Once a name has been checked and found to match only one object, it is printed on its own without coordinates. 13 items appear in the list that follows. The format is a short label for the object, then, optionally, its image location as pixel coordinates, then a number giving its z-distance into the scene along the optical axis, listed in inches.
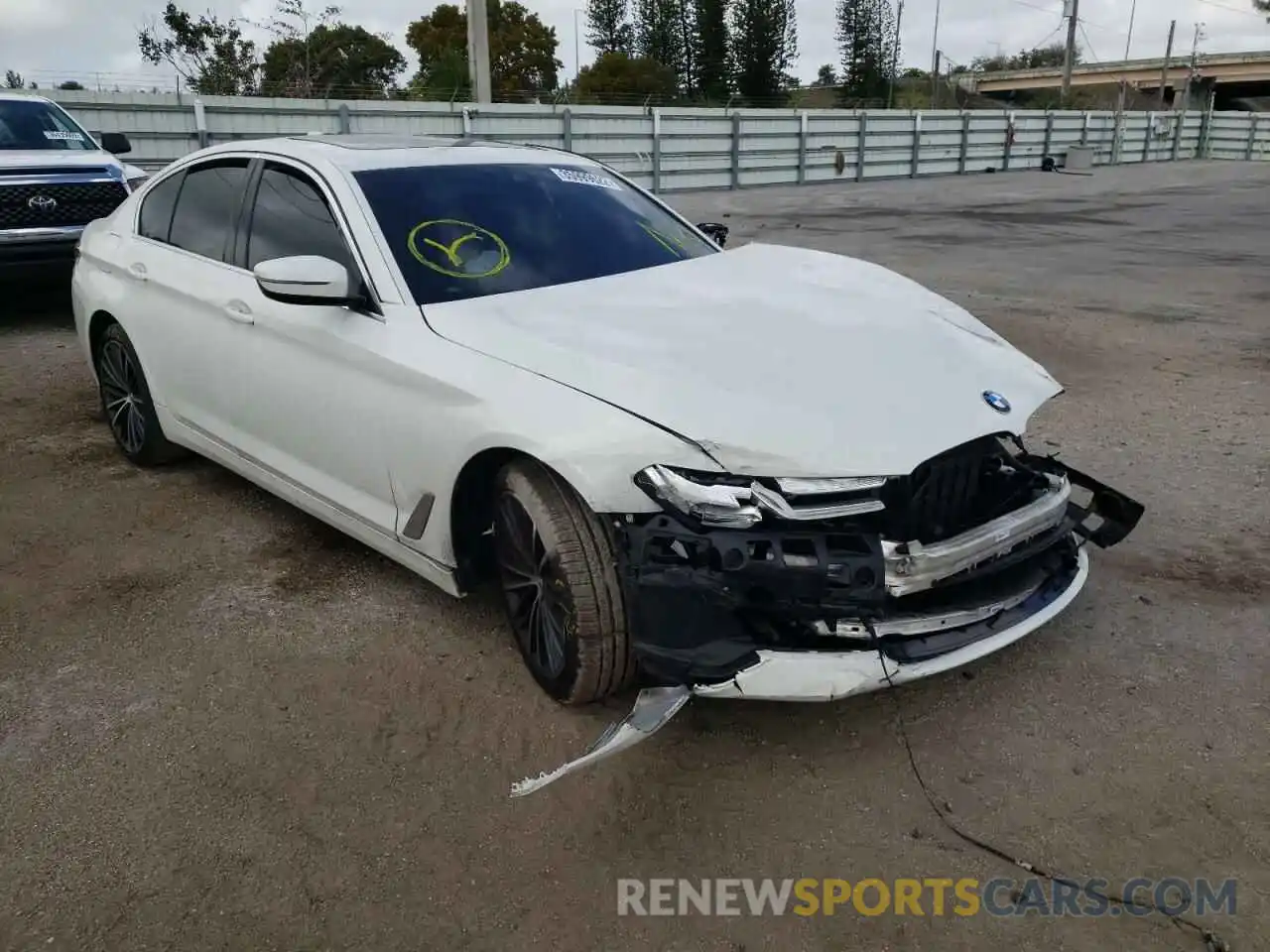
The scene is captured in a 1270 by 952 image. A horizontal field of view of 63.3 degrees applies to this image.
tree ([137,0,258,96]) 1085.1
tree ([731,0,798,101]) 2475.0
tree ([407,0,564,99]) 2281.0
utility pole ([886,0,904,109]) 2832.2
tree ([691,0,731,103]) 2544.3
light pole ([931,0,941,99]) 2356.1
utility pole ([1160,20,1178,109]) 2992.1
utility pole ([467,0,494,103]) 743.7
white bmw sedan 99.6
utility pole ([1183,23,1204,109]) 2111.8
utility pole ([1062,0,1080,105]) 2102.0
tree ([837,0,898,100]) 2787.9
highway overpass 2876.5
